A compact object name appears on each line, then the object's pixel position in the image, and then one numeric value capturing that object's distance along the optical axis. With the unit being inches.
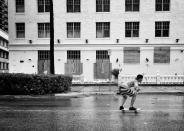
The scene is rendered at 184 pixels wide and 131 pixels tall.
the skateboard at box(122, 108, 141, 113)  359.9
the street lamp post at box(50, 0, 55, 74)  655.0
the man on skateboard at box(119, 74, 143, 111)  348.9
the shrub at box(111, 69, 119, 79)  866.0
